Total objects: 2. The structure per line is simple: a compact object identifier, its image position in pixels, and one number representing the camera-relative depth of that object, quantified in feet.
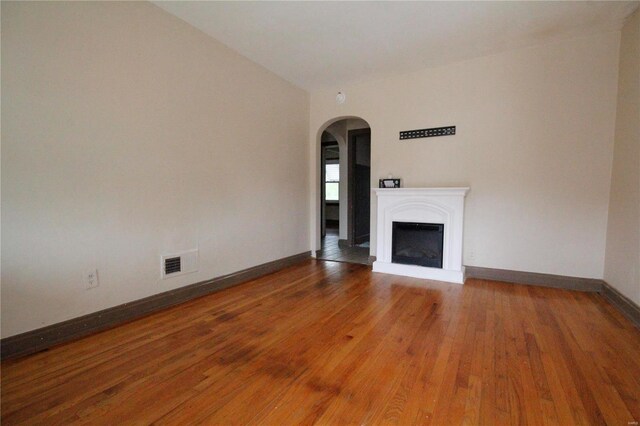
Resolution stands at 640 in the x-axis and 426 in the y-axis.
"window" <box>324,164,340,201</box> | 33.47
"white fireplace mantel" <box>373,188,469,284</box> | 10.79
